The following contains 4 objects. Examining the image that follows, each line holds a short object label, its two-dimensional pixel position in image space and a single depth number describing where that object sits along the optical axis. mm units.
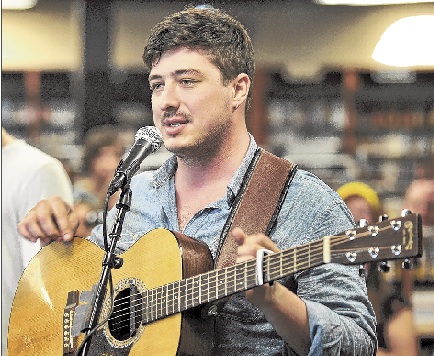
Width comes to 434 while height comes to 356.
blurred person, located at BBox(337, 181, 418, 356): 4119
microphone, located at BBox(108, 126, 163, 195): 3115
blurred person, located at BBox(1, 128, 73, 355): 4610
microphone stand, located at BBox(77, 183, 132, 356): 3039
